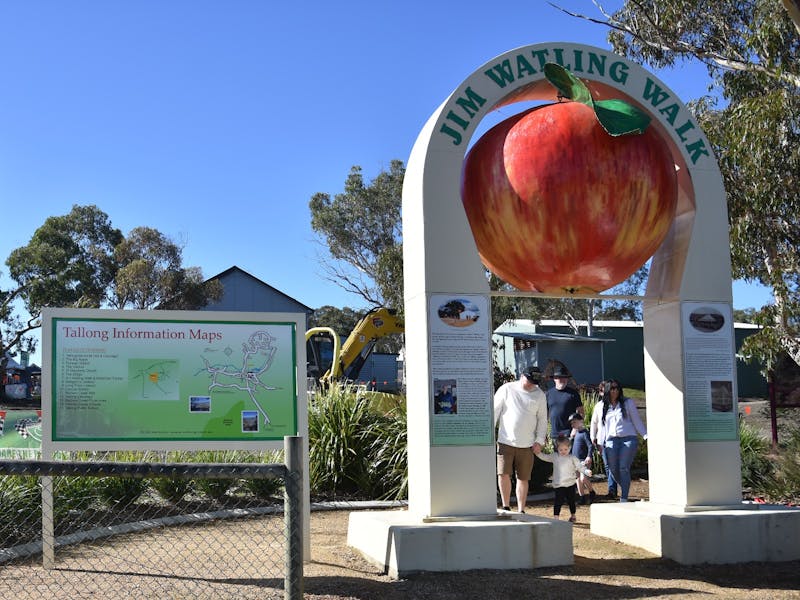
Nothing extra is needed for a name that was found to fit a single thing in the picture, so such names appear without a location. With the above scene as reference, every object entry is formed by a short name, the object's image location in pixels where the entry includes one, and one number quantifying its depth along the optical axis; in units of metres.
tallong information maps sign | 6.50
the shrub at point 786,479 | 9.84
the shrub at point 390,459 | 10.14
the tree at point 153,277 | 38.28
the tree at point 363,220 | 37.88
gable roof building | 45.50
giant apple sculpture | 6.12
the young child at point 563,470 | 8.31
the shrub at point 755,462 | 10.82
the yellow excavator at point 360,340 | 21.91
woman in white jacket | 9.24
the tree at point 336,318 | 56.72
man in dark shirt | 10.11
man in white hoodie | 7.82
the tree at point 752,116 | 12.93
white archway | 6.21
